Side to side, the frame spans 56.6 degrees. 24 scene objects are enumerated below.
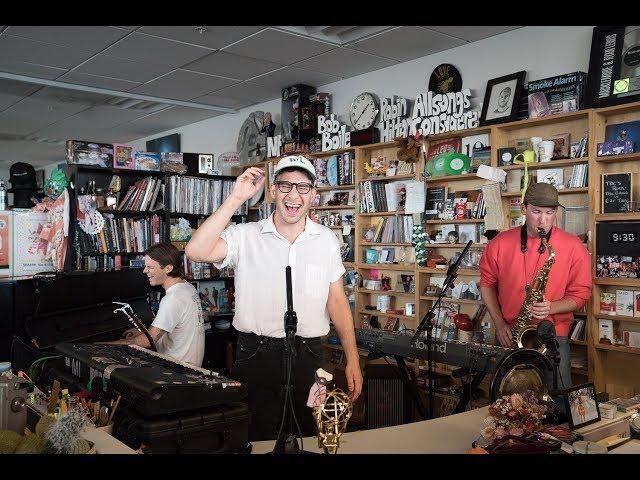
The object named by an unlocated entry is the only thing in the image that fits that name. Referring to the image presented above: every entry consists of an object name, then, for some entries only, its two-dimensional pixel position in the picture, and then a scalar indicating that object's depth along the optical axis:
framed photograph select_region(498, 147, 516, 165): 4.74
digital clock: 4.04
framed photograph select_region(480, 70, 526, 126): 4.77
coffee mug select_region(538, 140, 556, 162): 4.54
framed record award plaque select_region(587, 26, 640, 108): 4.09
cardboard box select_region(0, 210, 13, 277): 4.56
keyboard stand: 4.23
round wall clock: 5.96
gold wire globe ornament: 1.71
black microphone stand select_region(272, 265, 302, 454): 1.64
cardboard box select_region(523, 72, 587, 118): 4.40
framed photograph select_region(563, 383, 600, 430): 2.12
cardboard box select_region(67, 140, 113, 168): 5.39
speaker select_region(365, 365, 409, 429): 4.40
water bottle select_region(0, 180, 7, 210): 4.70
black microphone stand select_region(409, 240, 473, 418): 3.81
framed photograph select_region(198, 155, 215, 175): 6.40
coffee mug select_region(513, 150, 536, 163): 4.61
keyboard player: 3.67
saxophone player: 3.46
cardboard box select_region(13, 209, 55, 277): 4.68
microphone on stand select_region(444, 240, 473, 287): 3.82
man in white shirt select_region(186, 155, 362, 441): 2.56
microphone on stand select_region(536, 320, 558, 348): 2.66
